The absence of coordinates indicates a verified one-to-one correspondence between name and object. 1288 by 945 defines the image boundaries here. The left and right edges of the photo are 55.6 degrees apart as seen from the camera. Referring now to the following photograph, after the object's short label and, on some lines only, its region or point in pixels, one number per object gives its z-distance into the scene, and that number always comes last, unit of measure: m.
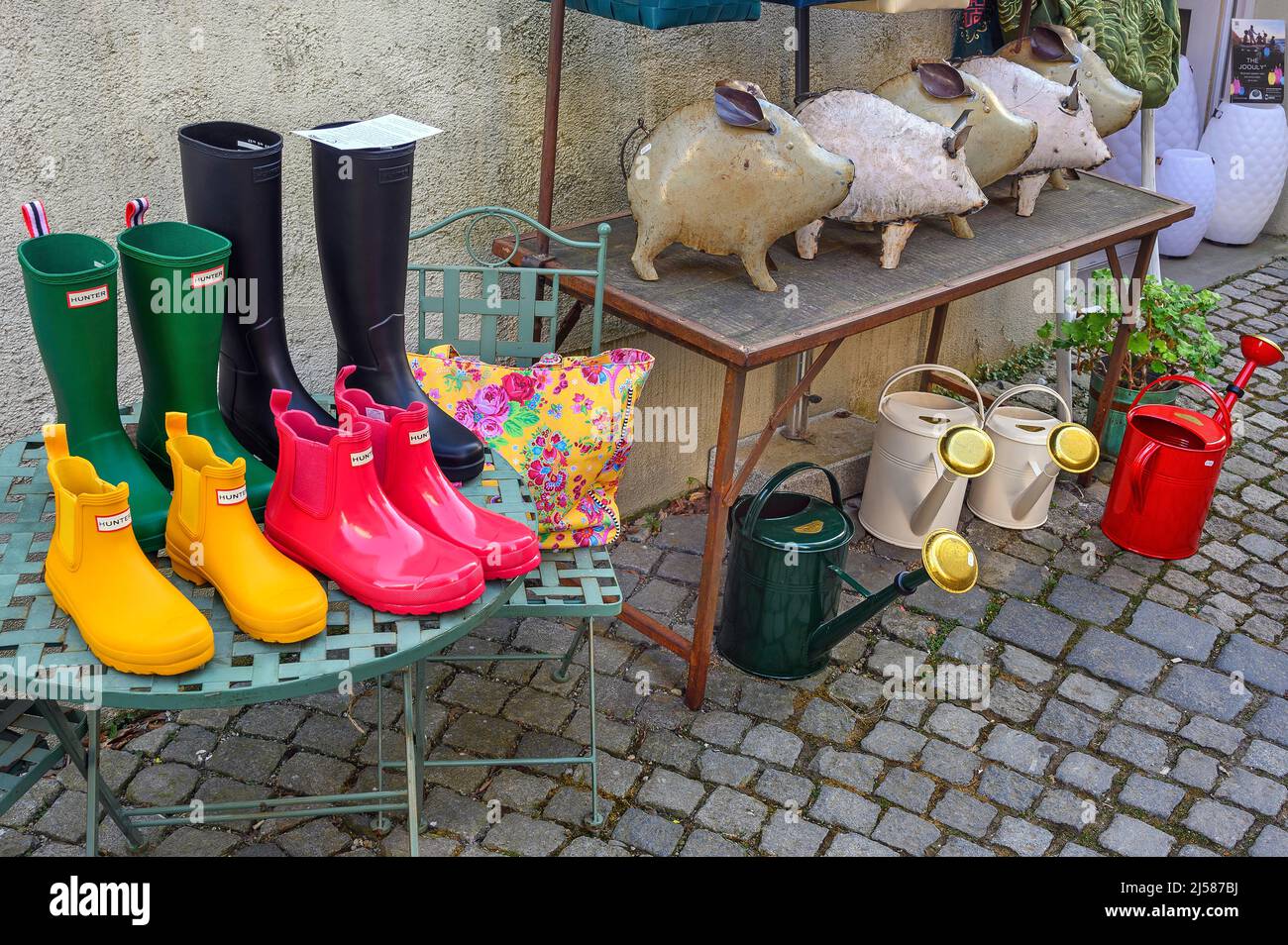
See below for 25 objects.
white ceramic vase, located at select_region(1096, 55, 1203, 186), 7.27
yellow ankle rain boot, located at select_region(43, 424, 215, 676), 1.98
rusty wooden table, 3.26
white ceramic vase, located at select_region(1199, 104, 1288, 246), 7.44
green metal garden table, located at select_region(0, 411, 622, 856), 1.98
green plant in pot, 5.07
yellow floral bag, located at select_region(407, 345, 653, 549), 3.15
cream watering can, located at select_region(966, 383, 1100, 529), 4.58
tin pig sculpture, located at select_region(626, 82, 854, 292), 3.25
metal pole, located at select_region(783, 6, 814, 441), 4.88
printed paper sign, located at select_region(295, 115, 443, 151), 2.54
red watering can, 4.40
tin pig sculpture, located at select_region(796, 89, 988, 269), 3.62
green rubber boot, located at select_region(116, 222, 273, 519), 2.23
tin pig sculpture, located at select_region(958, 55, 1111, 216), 4.18
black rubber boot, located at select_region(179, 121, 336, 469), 2.37
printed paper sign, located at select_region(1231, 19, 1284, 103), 7.45
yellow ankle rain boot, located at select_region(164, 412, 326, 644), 2.07
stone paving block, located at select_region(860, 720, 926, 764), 3.51
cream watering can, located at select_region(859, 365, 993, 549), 4.39
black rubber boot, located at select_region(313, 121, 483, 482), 2.59
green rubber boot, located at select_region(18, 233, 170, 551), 2.17
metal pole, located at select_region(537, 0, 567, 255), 3.31
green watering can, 3.61
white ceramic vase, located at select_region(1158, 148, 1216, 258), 7.13
